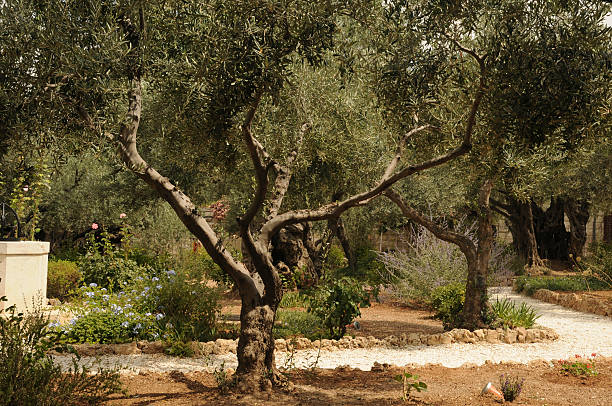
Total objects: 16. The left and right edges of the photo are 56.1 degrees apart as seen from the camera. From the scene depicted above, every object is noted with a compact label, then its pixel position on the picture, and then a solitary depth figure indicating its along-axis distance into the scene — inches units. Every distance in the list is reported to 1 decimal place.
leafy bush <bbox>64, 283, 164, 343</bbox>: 331.6
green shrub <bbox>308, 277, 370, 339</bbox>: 348.2
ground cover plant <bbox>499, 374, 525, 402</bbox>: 224.6
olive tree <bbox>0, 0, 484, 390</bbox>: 194.1
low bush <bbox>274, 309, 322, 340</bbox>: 358.0
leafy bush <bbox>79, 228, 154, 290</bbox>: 494.0
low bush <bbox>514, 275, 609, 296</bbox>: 607.3
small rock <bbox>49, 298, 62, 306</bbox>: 486.7
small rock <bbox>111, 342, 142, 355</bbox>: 319.6
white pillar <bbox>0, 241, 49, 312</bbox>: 377.4
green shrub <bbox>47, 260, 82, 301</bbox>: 519.8
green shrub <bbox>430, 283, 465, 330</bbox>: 402.9
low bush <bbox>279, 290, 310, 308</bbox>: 522.0
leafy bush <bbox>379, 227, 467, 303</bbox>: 511.5
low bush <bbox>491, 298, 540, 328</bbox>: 390.3
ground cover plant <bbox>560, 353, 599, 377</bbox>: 276.7
